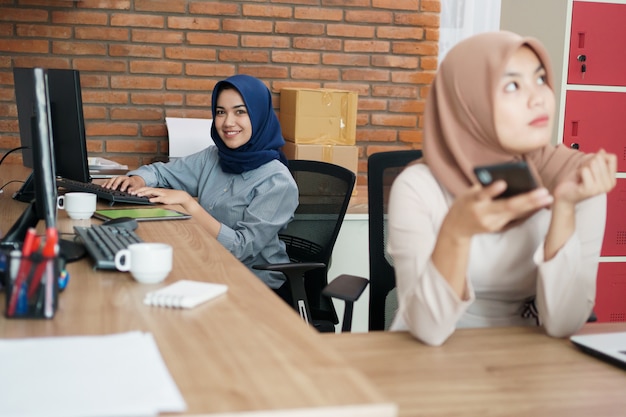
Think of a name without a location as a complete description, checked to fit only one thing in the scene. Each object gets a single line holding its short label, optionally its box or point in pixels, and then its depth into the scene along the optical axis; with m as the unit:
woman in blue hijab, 2.52
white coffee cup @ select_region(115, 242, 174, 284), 1.39
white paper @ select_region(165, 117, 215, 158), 3.48
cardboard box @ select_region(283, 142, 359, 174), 3.41
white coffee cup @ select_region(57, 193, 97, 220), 2.14
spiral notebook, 1.26
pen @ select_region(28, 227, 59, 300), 1.16
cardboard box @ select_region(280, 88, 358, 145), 3.44
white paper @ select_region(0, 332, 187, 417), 0.83
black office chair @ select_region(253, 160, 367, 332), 2.27
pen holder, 1.16
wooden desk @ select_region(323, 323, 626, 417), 1.08
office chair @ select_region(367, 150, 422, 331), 2.05
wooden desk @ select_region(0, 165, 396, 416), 0.88
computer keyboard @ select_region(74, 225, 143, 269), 1.51
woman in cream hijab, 1.30
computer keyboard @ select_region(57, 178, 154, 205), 2.41
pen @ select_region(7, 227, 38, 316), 1.16
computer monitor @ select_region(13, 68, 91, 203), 2.11
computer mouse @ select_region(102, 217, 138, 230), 1.93
